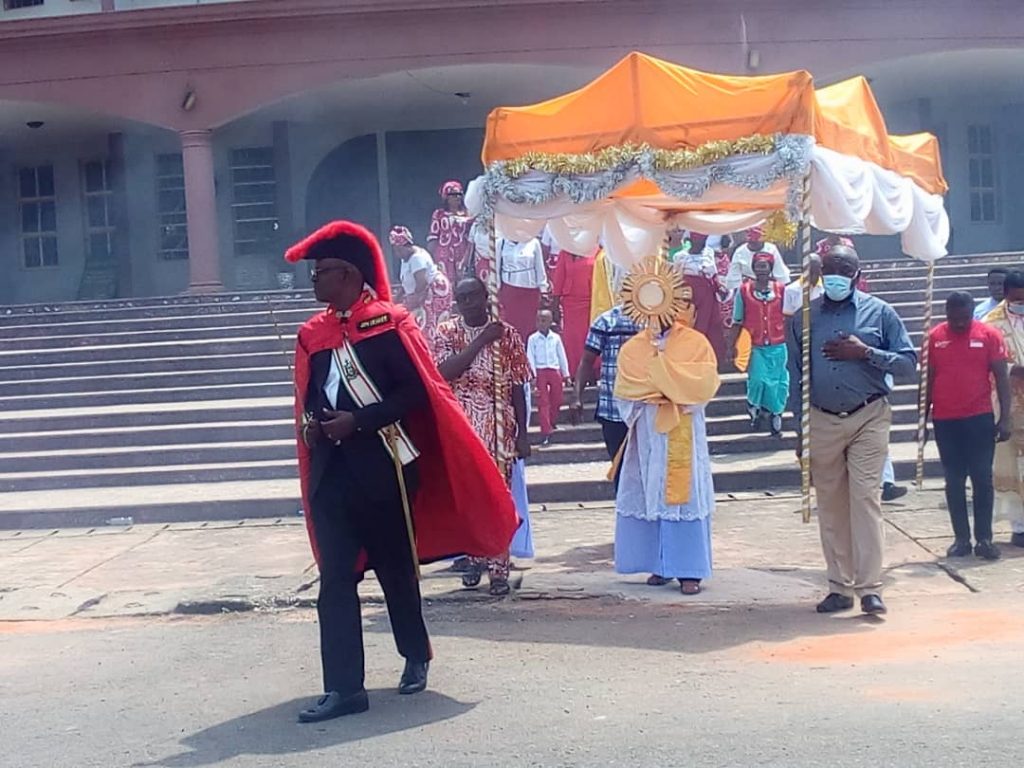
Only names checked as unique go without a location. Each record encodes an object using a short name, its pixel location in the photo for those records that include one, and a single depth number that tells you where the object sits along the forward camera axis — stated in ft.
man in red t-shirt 25.95
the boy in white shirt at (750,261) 39.81
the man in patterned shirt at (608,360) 25.62
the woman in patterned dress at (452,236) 41.73
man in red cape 17.30
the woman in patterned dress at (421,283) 39.52
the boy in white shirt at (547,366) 37.45
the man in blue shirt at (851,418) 21.89
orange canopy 22.90
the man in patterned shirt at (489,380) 24.22
